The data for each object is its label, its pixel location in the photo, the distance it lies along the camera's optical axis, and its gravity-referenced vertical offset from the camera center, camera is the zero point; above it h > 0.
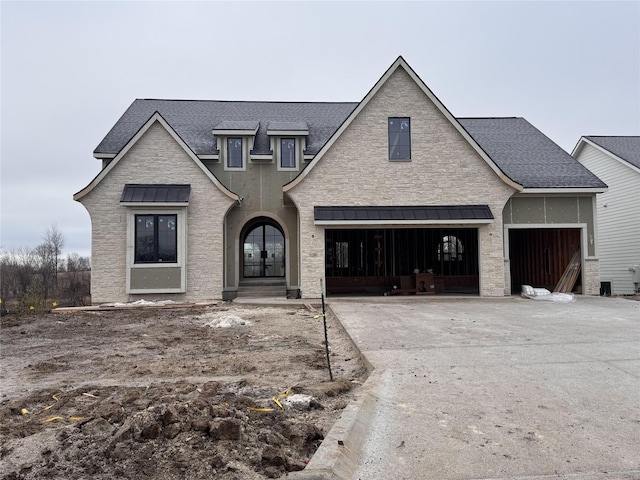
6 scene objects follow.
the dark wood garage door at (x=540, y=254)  17.67 -0.07
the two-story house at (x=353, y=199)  15.20 +2.13
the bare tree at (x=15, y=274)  20.80 -0.80
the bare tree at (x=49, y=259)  22.66 -0.01
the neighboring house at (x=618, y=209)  19.89 +2.17
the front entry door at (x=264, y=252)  19.47 +0.20
